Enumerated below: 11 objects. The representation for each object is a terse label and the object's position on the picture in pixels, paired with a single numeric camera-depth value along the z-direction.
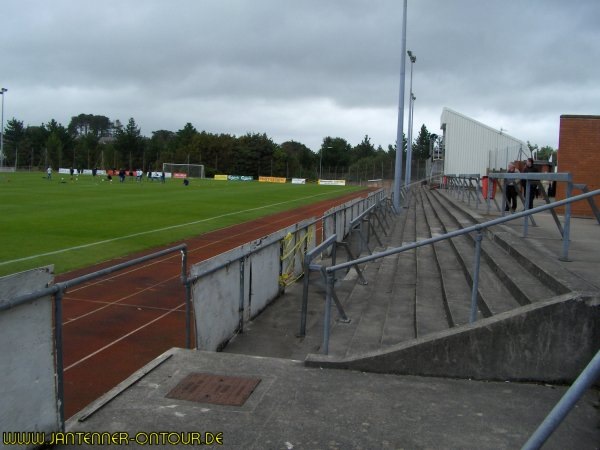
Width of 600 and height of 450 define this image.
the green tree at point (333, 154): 131.38
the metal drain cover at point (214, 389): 4.37
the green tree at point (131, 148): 124.25
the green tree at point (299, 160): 109.62
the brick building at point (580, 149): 17.95
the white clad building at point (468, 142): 39.72
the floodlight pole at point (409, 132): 39.04
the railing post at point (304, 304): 7.19
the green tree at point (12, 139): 130.62
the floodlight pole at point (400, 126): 24.36
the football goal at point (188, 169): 97.35
